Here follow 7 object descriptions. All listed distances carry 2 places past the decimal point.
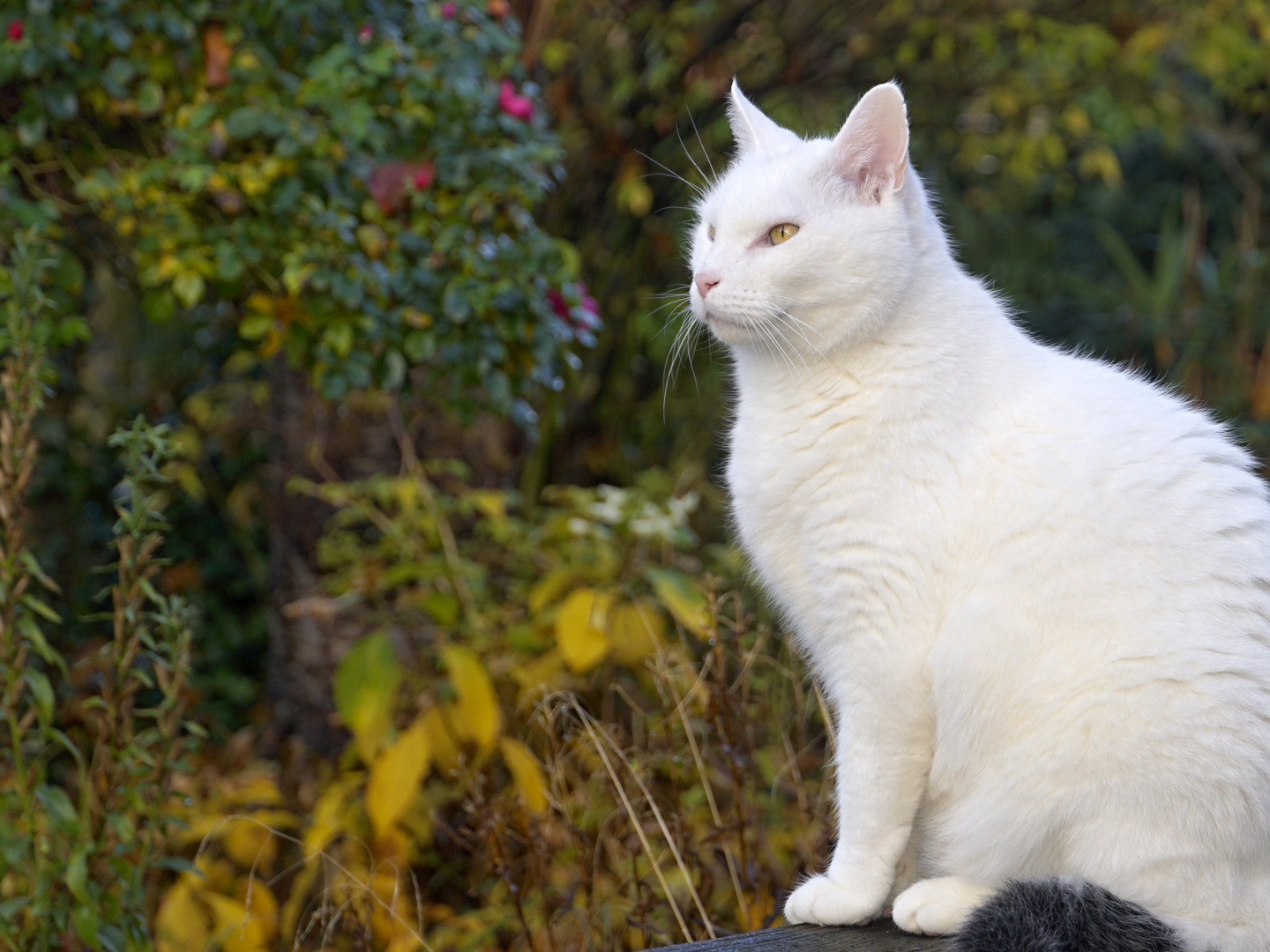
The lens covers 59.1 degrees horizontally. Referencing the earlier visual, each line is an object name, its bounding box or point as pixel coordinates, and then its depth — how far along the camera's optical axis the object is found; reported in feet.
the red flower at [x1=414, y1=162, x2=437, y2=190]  8.14
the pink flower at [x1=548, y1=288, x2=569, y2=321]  9.07
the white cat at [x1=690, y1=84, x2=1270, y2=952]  4.99
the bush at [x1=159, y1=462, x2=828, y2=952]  7.34
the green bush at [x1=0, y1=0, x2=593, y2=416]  7.66
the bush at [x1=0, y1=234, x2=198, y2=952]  5.80
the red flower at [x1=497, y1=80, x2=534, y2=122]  8.72
